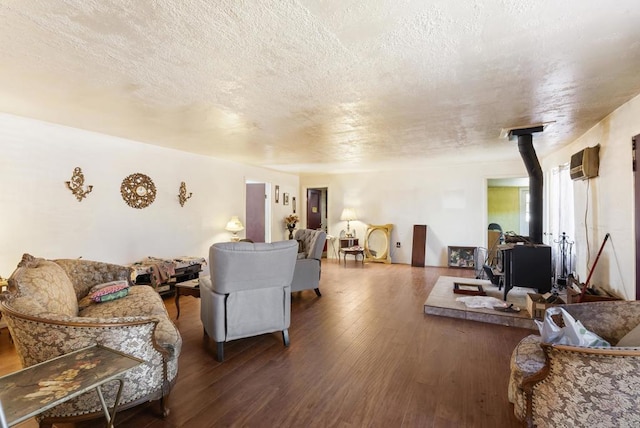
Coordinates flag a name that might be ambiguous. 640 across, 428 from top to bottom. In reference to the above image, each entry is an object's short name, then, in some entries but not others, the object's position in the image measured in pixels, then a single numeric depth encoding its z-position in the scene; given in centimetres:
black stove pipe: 392
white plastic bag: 153
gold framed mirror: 752
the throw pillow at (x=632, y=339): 153
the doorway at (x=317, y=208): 906
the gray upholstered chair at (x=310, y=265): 435
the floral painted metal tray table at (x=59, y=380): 114
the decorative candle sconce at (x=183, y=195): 508
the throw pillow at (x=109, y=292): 280
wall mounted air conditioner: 342
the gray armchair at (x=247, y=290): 256
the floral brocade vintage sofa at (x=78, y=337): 162
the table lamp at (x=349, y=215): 774
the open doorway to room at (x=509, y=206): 861
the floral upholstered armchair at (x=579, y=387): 124
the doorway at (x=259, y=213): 742
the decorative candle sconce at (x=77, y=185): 370
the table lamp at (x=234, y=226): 592
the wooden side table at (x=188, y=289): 332
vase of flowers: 790
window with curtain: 455
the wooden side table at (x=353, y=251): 725
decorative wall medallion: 429
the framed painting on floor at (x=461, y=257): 670
